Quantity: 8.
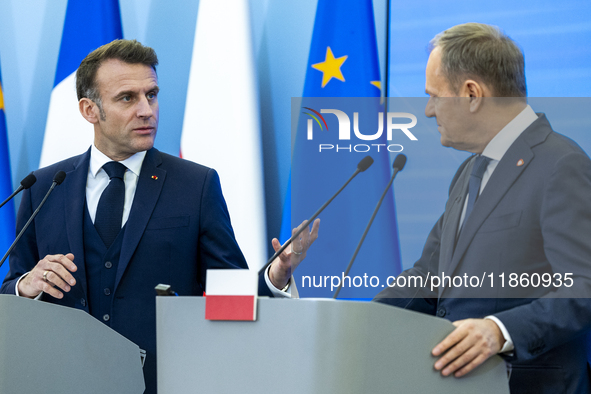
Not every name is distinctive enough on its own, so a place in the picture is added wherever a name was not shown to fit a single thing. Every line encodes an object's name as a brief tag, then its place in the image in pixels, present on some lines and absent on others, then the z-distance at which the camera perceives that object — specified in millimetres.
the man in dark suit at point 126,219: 4707
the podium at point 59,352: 3508
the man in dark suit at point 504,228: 2805
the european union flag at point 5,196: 6914
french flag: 6672
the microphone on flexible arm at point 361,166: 3424
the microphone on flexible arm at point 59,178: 4623
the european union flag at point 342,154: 4086
